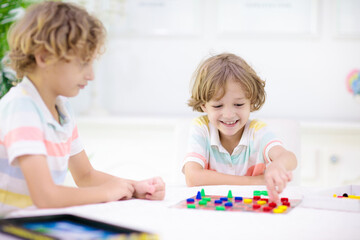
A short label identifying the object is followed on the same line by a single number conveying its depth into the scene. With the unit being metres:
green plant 2.24
